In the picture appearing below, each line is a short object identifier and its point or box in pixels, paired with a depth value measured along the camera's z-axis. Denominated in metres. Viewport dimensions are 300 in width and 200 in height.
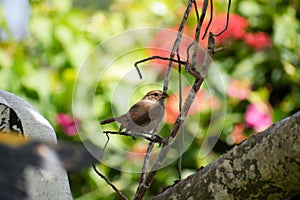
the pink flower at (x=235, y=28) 6.86
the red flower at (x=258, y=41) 6.94
